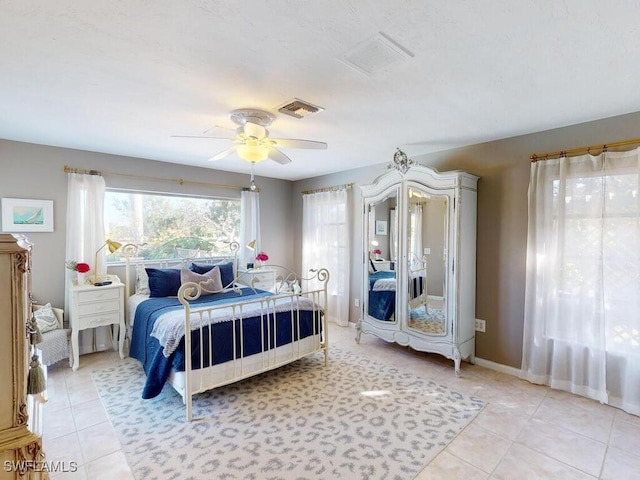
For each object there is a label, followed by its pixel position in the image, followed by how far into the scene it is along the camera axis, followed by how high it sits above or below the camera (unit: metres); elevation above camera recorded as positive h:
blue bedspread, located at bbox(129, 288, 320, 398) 2.50 -0.92
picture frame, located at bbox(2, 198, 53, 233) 3.24 +0.22
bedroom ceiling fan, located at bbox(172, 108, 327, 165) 2.44 +0.76
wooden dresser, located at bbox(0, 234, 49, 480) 0.93 -0.39
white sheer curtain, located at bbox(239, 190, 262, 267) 4.95 +0.20
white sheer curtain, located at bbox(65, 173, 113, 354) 3.55 +0.10
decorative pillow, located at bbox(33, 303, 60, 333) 3.15 -0.84
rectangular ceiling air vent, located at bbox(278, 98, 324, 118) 2.31 +0.97
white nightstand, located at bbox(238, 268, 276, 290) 4.66 -0.65
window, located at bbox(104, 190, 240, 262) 4.01 +0.18
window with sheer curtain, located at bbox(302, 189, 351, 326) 4.73 -0.09
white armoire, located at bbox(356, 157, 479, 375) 3.18 -0.25
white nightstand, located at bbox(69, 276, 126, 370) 3.24 -0.78
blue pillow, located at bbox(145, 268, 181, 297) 3.57 -0.53
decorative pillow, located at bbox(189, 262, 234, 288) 3.88 -0.43
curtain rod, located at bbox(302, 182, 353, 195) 4.70 +0.74
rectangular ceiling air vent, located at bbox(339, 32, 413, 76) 1.59 +0.98
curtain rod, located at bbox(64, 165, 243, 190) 3.57 +0.76
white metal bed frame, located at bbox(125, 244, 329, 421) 2.39 -1.07
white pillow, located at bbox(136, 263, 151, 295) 3.87 -0.55
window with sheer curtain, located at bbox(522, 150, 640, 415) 2.49 -0.37
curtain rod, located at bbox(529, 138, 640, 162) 2.51 +0.74
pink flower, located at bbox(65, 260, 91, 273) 3.38 -0.33
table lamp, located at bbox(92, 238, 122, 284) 3.58 -0.14
